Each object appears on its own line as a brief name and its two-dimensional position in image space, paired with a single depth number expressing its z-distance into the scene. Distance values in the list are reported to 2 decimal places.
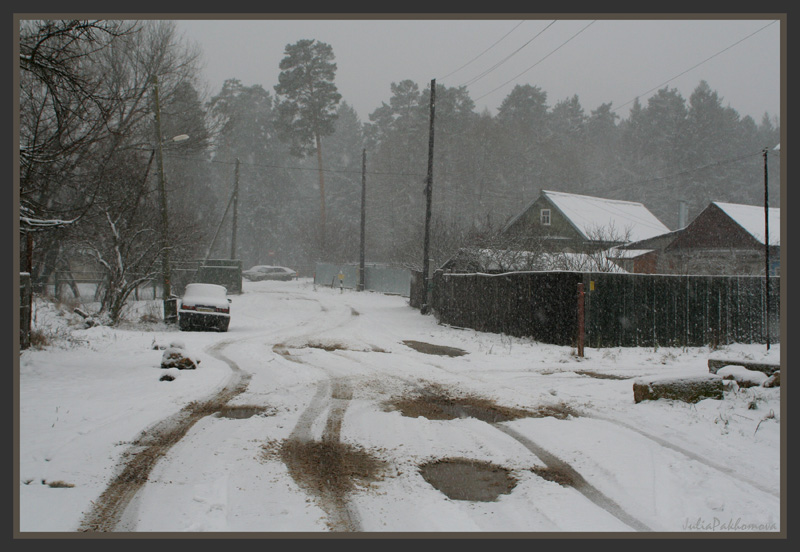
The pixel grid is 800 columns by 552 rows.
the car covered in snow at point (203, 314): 17.52
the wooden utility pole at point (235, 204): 39.25
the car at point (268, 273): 51.94
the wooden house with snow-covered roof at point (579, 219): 36.69
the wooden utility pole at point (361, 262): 37.91
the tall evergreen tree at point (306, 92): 50.22
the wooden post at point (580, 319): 12.08
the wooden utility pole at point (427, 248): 23.55
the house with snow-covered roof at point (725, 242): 27.95
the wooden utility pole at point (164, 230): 19.05
